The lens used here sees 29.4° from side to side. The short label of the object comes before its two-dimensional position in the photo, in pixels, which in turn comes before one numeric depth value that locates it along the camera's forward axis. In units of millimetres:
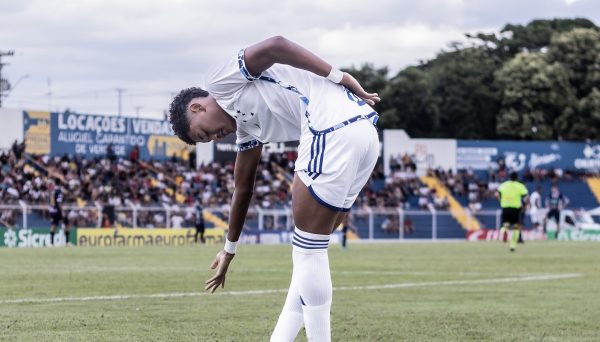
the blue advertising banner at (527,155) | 66750
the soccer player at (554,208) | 55281
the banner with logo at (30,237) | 39125
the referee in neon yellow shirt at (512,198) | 34719
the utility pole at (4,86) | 72000
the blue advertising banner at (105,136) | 51500
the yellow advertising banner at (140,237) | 41531
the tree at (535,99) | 91000
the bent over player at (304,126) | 6195
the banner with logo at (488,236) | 56266
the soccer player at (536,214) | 57562
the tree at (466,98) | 95812
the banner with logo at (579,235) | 57031
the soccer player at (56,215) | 38969
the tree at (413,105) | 96562
